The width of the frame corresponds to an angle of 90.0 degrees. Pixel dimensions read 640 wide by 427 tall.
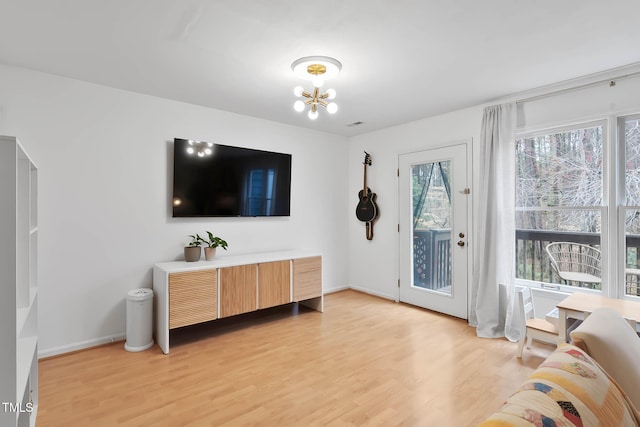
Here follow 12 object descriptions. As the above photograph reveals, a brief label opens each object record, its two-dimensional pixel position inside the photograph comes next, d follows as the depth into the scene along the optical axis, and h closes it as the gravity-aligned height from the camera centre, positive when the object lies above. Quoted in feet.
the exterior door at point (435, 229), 12.57 -0.53
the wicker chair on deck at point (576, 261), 9.69 -1.41
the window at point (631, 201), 8.93 +0.45
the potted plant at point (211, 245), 11.33 -1.07
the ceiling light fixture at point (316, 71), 8.23 +3.95
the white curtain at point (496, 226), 10.80 -0.34
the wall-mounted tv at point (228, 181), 11.39 +1.36
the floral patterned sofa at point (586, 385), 2.54 -1.58
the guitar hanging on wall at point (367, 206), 15.78 +0.48
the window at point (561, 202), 9.66 +0.48
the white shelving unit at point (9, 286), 4.10 -0.93
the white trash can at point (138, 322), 9.70 -3.26
